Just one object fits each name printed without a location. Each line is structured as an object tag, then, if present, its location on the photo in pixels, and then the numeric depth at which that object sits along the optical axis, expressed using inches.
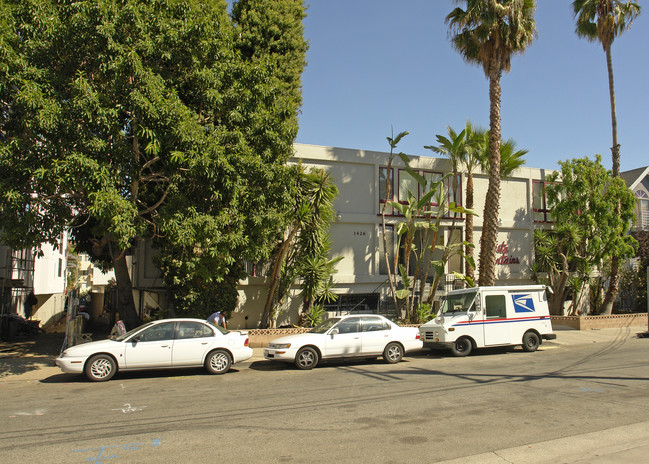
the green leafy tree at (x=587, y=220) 876.6
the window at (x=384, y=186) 843.4
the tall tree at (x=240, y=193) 515.8
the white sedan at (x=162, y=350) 432.8
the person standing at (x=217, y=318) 596.6
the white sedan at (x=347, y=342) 495.6
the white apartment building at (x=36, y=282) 792.3
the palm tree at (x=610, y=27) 920.9
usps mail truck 586.6
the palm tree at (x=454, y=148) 797.2
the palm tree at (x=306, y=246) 677.9
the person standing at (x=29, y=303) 969.8
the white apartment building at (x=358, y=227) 768.3
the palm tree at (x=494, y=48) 768.3
